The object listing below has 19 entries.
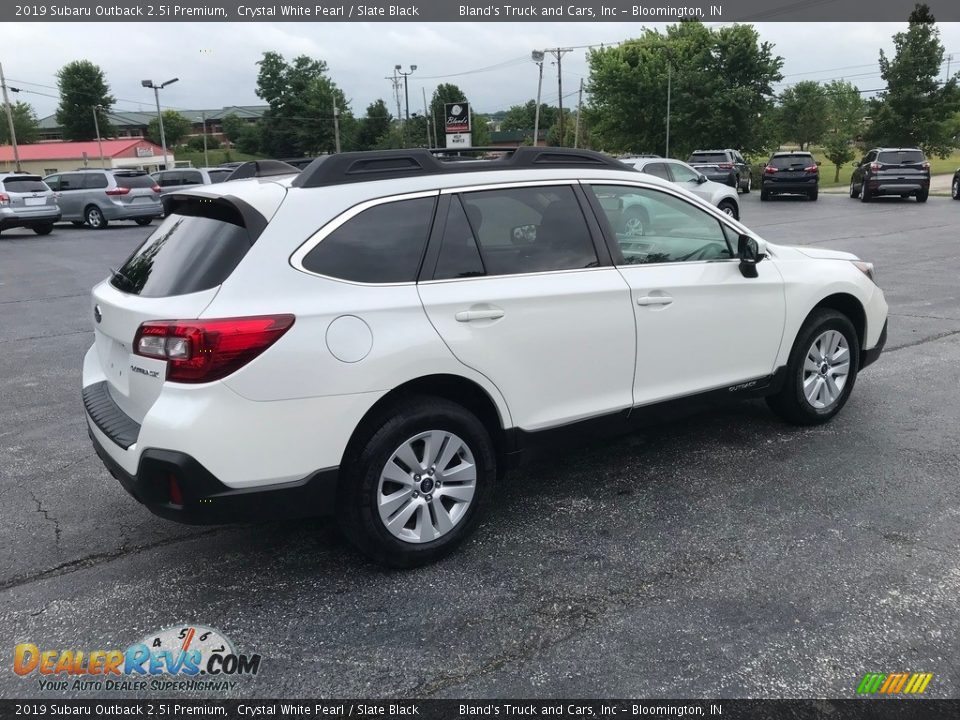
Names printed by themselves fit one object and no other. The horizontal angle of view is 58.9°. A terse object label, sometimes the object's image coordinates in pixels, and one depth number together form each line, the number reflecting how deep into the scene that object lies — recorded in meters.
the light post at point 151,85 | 55.71
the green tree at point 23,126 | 113.88
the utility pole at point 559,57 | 56.75
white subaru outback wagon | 3.18
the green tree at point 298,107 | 98.19
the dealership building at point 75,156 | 92.44
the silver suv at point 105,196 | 24.31
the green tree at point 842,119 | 49.47
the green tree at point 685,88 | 51.81
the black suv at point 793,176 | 29.14
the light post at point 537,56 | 46.91
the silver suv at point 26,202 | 21.56
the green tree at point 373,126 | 106.75
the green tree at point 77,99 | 110.88
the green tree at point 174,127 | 121.56
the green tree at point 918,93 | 48.12
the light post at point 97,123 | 93.25
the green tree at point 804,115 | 59.00
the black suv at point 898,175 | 26.53
